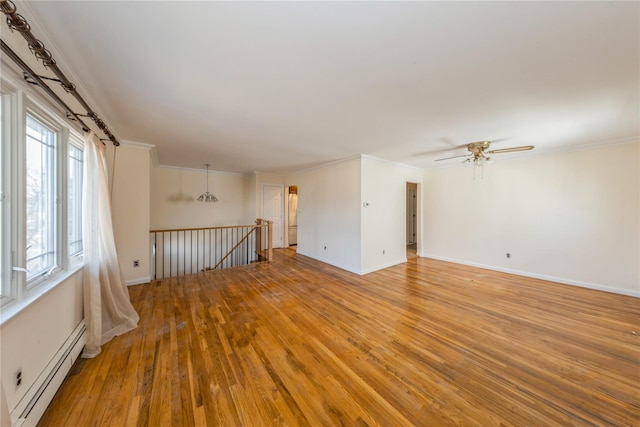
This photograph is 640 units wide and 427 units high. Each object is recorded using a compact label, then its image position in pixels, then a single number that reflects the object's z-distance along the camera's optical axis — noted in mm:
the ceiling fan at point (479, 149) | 3258
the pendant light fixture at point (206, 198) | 5475
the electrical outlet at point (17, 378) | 1218
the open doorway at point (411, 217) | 7482
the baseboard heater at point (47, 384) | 1241
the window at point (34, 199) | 1278
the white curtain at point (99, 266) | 2068
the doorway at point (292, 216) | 7406
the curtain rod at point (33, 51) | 995
